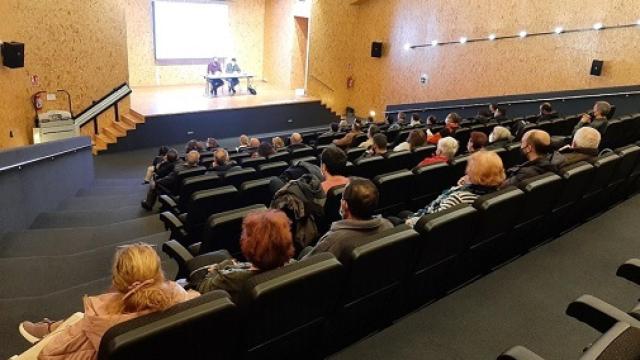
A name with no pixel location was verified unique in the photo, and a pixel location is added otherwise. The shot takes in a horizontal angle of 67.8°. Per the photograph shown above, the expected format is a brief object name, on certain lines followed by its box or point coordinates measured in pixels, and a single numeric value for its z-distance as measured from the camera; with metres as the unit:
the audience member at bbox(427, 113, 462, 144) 6.05
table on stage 12.58
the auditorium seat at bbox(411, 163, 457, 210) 3.73
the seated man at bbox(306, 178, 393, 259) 2.27
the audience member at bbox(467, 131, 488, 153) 4.65
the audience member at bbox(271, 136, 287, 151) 6.96
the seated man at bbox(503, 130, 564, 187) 3.35
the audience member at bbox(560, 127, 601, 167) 3.82
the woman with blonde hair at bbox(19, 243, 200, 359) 1.62
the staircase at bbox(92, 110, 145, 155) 9.84
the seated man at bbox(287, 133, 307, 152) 6.23
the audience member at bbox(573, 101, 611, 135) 5.35
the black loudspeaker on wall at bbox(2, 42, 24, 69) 7.04
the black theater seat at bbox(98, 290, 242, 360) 1.38
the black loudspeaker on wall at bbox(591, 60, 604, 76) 8.34
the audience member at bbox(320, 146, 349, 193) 3.44
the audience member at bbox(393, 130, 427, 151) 5.12
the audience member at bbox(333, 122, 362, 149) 6.51
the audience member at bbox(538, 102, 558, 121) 6.85
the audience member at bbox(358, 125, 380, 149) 5.95
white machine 8.26
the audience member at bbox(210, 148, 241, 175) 5.40
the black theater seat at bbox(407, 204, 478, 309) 2.32
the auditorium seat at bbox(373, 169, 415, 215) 3.44
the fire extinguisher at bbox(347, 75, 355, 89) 14.09
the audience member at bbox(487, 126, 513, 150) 5.43
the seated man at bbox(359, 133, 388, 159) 5.03
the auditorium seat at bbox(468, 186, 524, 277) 2.59
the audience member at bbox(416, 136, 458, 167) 4.24
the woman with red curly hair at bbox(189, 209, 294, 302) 1.93
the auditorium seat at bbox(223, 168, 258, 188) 4.40
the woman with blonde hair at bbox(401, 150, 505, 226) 2.87
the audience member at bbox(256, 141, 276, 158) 5.86
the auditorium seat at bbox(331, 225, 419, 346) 2.03
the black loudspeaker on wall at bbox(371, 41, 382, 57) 13.09
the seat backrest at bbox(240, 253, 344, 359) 1.71
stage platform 10.33
